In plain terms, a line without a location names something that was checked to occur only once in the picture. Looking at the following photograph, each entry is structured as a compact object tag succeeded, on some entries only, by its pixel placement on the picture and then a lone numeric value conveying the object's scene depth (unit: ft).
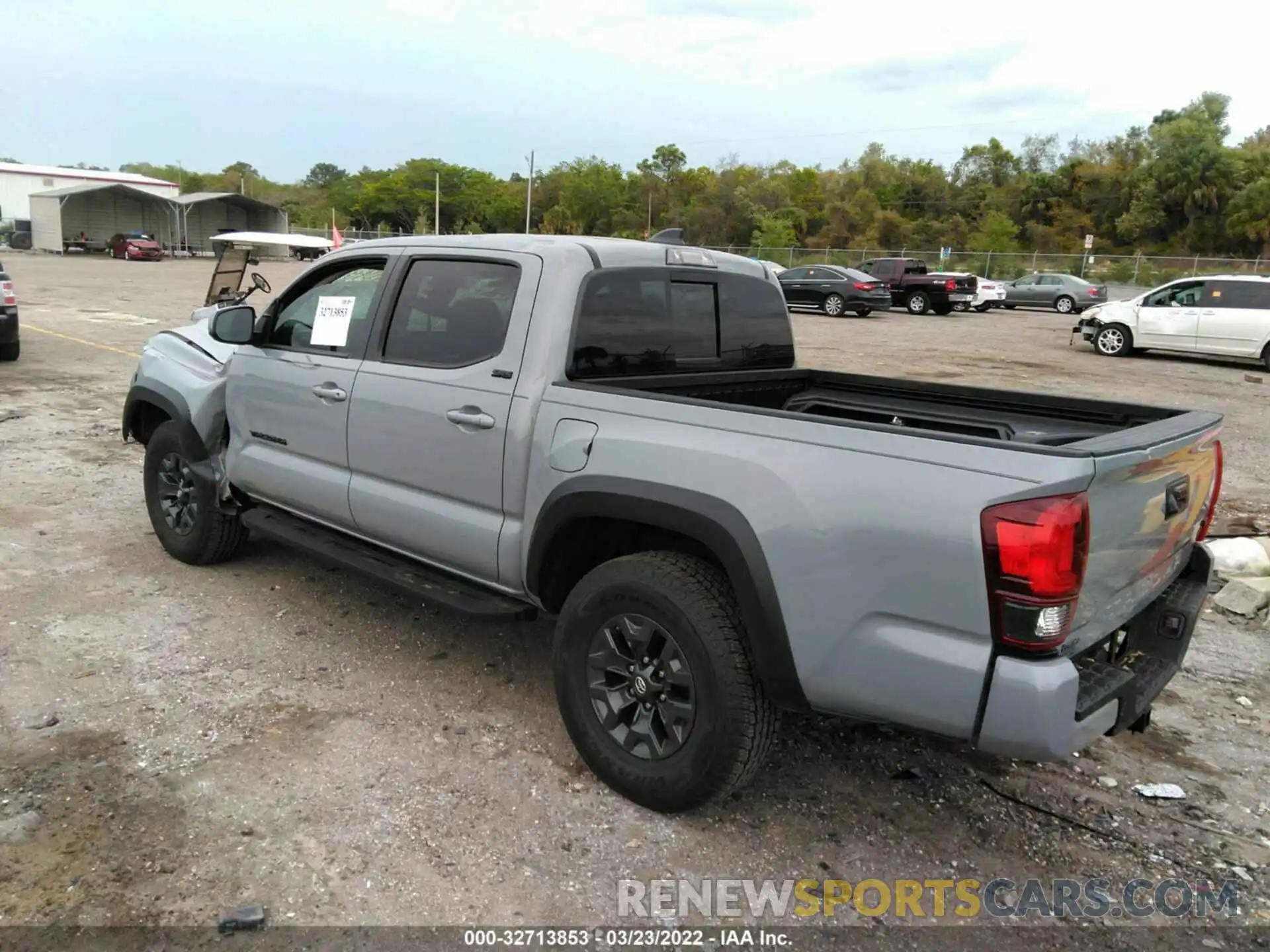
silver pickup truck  7.64
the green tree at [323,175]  563.48
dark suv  38.19
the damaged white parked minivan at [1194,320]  54.54
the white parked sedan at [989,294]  104.78
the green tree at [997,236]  212.84
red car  157.79
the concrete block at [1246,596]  16.30
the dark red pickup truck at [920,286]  92.12
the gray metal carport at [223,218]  203.41
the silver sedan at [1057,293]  103.71
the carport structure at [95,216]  175.11
